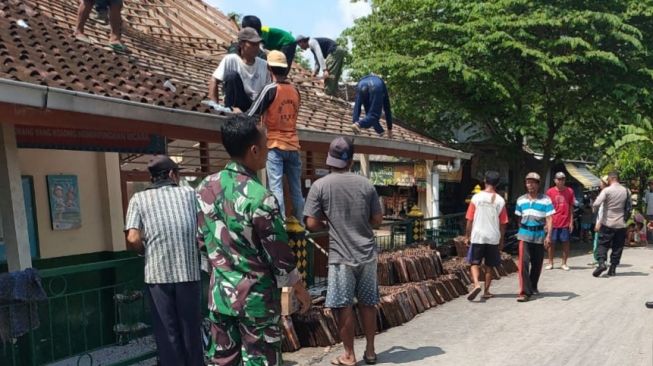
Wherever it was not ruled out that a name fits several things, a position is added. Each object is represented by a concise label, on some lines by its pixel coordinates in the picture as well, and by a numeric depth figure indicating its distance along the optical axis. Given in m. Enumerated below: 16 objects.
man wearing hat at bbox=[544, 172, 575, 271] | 10.29
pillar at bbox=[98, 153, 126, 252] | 6.68
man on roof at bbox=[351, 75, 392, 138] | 8.74
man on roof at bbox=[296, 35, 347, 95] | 10.20
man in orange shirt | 5.12
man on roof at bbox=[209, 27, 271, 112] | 5.46
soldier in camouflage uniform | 2.83
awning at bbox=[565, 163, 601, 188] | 20.34
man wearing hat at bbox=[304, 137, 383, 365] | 4.59
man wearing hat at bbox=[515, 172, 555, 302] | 7.20
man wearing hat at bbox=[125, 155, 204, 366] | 3.64
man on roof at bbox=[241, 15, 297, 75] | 8.40
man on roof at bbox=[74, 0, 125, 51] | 6.64
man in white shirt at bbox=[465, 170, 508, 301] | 7.12
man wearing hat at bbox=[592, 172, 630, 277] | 8.91
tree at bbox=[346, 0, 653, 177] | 12.31
